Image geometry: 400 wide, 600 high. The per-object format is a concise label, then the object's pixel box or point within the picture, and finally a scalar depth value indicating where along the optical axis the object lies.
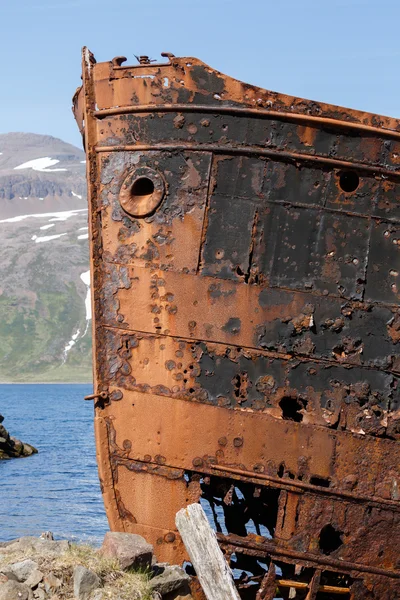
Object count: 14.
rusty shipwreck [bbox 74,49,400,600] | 15.35
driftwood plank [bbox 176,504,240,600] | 13.94
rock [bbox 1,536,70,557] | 14.83
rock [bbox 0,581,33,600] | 13.01
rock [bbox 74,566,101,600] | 13.43
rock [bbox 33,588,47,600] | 13.36
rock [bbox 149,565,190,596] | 14.42
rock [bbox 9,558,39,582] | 13.80
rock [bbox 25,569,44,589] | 13.59
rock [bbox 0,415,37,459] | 75.06
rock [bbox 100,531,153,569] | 14.35
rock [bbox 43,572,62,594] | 13.53
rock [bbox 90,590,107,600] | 13.39
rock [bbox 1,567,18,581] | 13.65
